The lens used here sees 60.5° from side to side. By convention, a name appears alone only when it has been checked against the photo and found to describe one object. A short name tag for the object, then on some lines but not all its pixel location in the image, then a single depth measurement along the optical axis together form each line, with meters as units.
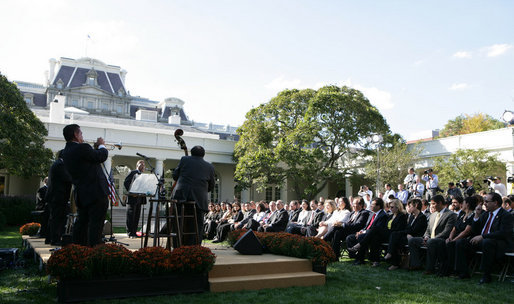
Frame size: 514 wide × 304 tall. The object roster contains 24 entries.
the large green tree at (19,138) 19.14
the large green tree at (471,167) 23.52
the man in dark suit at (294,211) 12.72
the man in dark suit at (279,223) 12.34
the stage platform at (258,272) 5.96
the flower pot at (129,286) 5.06
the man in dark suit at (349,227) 9.63
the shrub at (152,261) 5.43
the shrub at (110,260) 5.19
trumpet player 5.81
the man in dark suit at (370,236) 8.69
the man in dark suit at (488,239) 6.80
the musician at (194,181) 6.61
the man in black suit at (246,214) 14.14
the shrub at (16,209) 19.19
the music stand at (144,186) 7.76
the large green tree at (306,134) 25.33
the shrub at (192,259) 5.62
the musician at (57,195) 7.43
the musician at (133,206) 9.77
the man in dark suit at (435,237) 7.64
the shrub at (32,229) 10.31
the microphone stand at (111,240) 8.28
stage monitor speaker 7.29
